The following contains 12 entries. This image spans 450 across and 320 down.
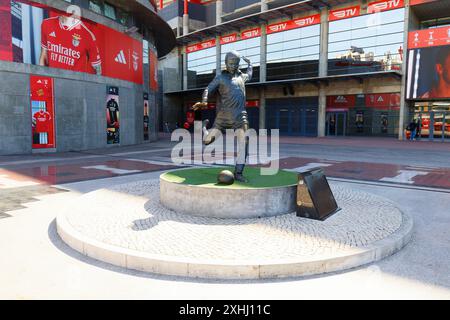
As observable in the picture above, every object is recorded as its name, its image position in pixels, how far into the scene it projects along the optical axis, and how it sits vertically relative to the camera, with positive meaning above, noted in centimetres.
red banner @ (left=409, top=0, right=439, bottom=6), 2721 +937
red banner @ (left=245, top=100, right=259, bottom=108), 4024 +249
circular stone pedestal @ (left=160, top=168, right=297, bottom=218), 584 -119
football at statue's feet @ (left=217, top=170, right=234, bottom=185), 638 -91
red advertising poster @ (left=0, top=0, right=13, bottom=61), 1567 +405
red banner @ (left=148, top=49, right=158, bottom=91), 2698 +445
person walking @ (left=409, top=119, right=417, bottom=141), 2906 -19
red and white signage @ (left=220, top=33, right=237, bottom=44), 3991 +973
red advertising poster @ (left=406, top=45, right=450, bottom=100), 2727 +410
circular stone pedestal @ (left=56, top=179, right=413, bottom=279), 401 -148
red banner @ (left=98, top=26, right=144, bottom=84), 2066 +429
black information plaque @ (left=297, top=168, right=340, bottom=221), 575 -117
